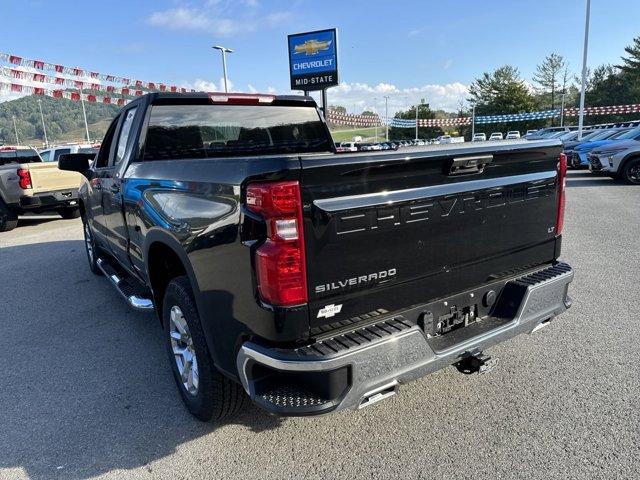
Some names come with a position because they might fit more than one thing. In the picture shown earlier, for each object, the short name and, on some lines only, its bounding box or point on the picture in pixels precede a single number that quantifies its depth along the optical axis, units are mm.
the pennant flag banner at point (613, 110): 41284
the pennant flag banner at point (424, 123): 54250
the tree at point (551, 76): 75125
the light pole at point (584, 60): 28859
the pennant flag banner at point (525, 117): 52206
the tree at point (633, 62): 61469
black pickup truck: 2107
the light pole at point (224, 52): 28547
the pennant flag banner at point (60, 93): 21828
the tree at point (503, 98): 69188
